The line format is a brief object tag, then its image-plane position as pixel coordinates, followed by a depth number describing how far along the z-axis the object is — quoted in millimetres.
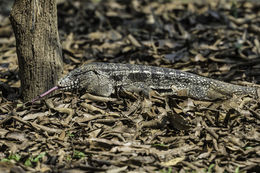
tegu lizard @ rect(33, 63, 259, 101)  12625
